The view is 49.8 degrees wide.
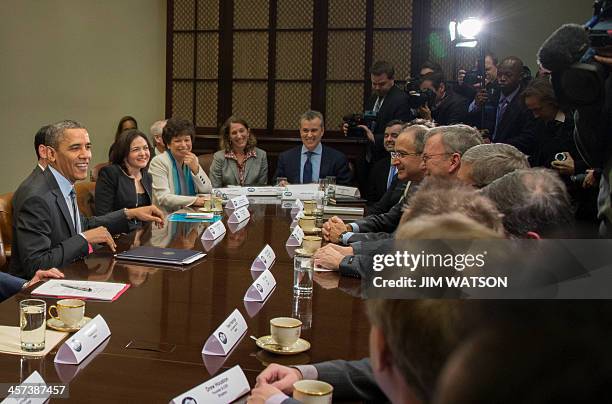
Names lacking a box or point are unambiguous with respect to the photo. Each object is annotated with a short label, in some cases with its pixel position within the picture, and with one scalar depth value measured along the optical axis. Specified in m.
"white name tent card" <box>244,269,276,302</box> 2.06
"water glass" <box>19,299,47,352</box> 1.56
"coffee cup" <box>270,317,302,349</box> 1.62
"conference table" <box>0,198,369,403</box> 1.44
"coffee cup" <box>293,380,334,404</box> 1.25
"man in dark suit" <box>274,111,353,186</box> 5.36
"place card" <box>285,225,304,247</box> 3.02
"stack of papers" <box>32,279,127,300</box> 2.02
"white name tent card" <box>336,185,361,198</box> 4.71
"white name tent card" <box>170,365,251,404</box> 1.27
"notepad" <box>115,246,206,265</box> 2.53
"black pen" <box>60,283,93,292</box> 2.08
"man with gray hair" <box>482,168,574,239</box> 1.74
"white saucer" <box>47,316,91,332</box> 1.73
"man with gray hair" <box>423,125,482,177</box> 3.04
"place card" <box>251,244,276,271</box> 2.49
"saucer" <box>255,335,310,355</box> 1.61
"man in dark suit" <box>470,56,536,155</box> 4.38
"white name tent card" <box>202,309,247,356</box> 1.60
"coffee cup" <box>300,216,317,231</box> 3.28
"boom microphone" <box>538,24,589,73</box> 1.76
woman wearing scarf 4.45
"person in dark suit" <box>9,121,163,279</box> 2.67
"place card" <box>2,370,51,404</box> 1.29
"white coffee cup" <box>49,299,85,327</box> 1.72
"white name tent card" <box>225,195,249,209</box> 3.89
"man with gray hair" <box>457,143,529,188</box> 2.27
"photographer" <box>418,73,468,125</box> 5.32
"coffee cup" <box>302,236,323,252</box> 2.68
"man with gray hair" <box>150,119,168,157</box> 5.92
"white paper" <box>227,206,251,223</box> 3.59
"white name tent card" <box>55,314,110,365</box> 1.51
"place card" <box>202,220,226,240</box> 3.08
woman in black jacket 3.85
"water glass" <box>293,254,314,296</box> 2.13
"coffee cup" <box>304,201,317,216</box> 3.52
